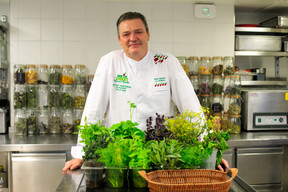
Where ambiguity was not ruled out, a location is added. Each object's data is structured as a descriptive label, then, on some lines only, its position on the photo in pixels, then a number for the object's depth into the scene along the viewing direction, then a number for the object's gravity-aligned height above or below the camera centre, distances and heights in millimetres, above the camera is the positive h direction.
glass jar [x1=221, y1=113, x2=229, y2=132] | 2803 -279
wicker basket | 814 -259
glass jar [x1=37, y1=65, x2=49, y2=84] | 2742 +196
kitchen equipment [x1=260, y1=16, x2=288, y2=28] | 2928 +737
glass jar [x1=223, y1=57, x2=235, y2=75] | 2836 +273
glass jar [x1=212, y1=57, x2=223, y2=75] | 2826 +280
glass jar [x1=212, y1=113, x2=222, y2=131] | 2708 -229
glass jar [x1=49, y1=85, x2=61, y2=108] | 2691 -33
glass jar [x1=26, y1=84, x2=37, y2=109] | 2650 -32
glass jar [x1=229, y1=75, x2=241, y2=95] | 2791 +83
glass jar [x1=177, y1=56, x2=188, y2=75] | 2829 +330
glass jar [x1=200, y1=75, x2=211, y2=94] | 2795 +83
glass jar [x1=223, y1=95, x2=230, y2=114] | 2947 -108
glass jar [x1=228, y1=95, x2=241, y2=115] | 2777 -112
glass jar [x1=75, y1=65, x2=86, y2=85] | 2727 +185
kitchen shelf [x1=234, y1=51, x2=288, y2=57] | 2975 +419
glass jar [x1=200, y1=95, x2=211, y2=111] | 2793 -73
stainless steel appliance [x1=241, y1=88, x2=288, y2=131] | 2771 -150
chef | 1663 +44
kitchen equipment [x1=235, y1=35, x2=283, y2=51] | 2951 +528
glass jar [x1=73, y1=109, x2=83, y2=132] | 2729 -214
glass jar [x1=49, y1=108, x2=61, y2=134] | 2701 -268
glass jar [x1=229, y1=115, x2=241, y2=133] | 2771 -286
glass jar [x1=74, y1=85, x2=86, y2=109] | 2719 -33
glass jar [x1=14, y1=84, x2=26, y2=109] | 2617 -32
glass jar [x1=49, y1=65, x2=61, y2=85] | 2688 +173
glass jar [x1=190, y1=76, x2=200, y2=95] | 2811 +108
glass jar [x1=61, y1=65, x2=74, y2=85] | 2693 +176
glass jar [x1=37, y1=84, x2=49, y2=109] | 2752 -24
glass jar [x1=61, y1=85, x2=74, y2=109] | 2695 -52
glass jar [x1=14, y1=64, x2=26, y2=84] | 2623 +169
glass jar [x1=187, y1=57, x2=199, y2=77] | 2863 +284
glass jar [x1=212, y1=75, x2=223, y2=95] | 2812 +73
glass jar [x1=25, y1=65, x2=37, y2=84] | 2656 +171
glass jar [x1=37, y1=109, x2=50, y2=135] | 2686 -258
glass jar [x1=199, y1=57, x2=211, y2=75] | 2834 +276
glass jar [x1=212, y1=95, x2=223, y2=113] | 2805 -113
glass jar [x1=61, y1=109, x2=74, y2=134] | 2729 -261
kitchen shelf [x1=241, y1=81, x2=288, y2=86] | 2992 +111
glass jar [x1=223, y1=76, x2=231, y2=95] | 2821 +82
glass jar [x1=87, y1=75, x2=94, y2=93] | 2730 +128
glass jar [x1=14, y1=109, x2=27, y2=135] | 2633 -288
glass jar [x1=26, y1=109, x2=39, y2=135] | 2662 -283
